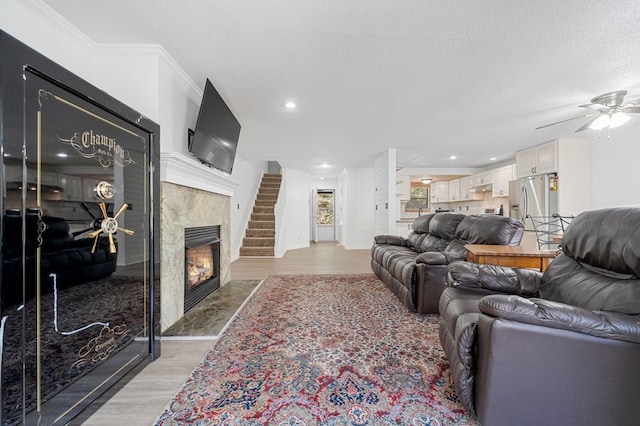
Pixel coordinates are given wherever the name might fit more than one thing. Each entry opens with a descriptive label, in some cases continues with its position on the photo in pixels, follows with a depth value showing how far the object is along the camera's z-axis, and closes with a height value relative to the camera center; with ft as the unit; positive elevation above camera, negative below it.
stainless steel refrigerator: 15.26 +0.89
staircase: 19.35 -1.25
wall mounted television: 7.54 +2.69
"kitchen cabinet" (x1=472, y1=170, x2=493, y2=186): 21.02 +2.83
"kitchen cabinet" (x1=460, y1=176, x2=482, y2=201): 22.70 +1.97
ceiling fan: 8.96 +3.75
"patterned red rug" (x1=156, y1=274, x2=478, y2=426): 4.08 -3.31
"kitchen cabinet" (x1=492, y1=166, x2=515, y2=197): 19.42 +2.46
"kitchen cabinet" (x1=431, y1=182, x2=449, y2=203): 26.11 +2.01
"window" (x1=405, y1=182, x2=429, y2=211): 28.27 +1.47
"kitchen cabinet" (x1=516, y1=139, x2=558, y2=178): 15.28 +3.32
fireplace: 8.11 -1.93
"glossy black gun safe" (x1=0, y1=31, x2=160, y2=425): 3.06 -0.46
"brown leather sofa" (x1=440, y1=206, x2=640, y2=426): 3.20 -1.98
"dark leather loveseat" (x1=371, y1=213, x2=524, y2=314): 7.72 -1.60
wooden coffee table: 6.69 -1.29
